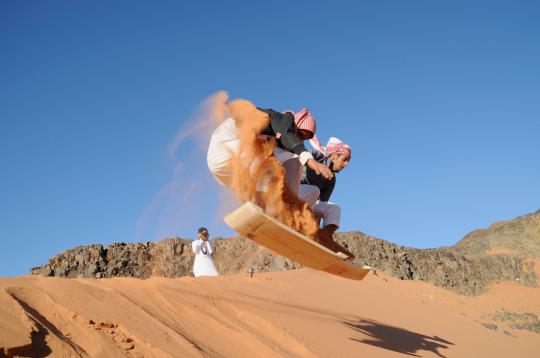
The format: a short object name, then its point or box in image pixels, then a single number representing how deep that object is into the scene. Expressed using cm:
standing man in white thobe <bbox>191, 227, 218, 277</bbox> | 1034
